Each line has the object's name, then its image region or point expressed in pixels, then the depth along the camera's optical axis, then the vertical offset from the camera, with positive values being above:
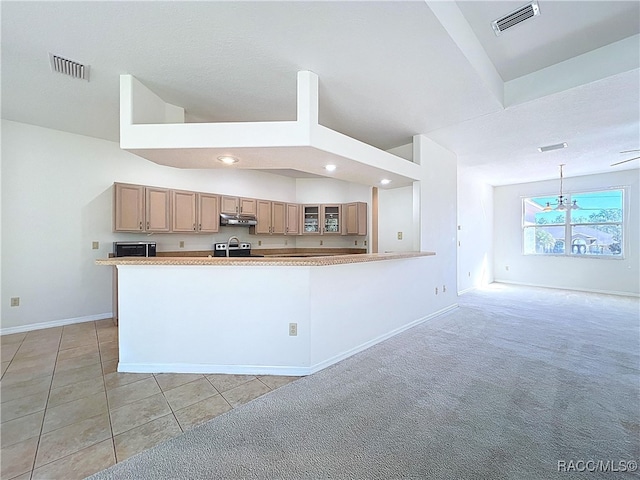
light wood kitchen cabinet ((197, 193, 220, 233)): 4.73 +0.49
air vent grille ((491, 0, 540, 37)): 2.13 +1.84
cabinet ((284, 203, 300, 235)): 5.99 +0.48
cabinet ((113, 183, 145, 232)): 3.95 +0.49
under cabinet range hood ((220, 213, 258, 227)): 4.97 +0.40
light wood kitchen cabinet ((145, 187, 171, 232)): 4.19 +0.50
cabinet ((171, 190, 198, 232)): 4.44 +0.51
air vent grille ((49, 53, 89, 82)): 2.31 +1.54
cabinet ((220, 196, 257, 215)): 5.05 +0.69
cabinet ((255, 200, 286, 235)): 5.55 +0.48
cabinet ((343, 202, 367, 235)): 5.77 +0.48
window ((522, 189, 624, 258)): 6.04 +0.35
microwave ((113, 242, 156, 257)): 3.95 -0.12
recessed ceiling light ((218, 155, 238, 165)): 2.76 +0.85
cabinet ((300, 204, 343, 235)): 6.03 +0.48
